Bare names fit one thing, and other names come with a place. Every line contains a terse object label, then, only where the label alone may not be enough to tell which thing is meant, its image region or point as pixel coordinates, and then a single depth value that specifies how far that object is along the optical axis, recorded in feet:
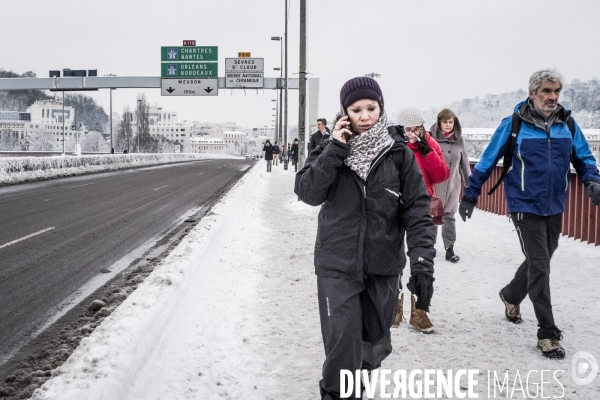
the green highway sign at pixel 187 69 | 105.40
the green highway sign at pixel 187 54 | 104.83
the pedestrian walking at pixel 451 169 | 23.12
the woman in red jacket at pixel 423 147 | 15.62
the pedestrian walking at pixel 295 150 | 104.57
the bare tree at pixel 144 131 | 269.23
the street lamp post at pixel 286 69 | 83.45
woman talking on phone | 8.87
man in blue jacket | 13.01
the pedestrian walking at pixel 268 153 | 98.53
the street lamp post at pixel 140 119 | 267.76
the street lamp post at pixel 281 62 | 123.67
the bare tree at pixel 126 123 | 281.78
